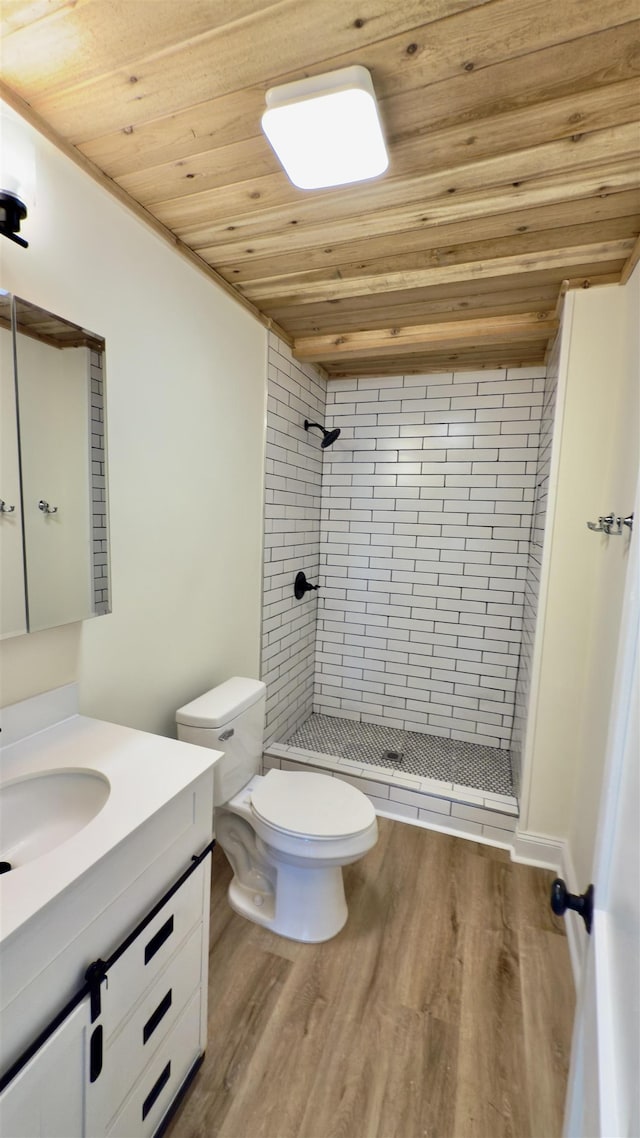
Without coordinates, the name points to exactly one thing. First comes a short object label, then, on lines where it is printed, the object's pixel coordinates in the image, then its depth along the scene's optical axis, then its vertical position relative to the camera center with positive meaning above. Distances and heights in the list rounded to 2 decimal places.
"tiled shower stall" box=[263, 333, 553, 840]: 2.39 -0.33
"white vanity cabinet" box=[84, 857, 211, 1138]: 0.84 -1.07
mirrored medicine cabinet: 1.05 +0.09
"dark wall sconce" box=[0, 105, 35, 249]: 0.91 +0.68
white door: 0.45 -0.49
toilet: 1.51 -1.05
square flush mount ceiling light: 0.94 +0.86
